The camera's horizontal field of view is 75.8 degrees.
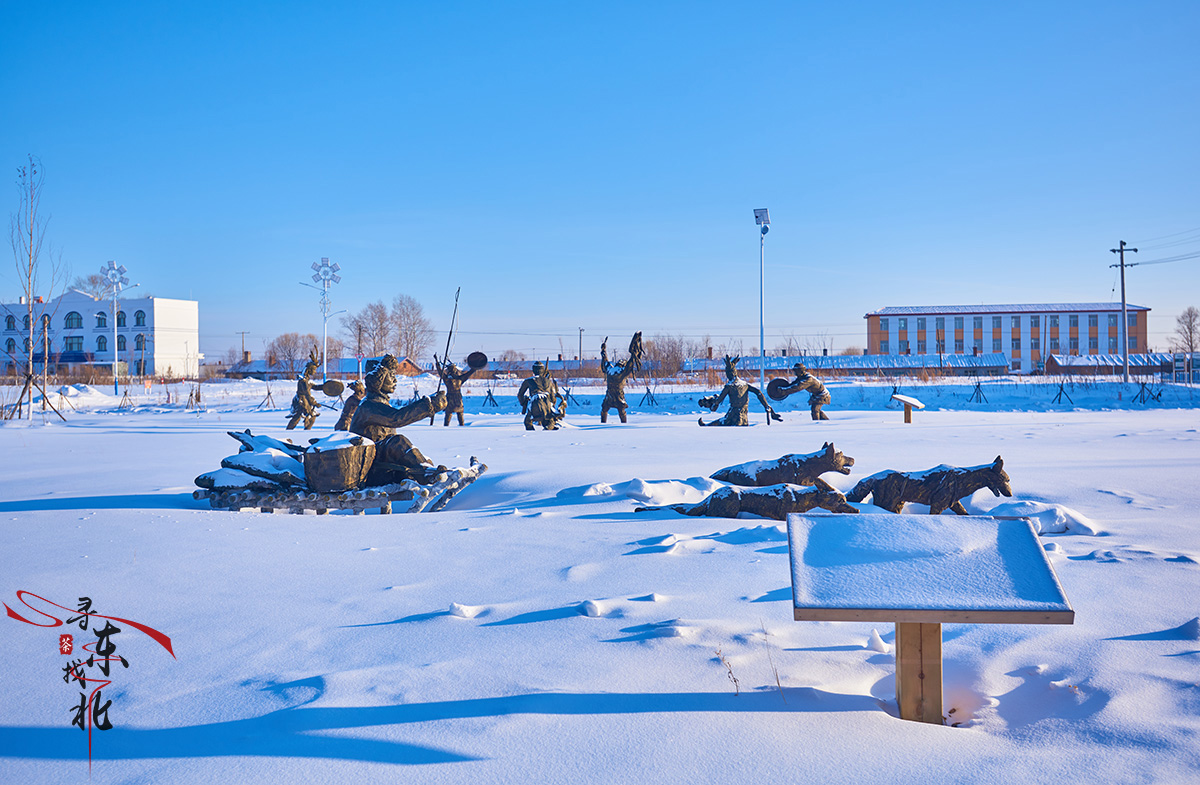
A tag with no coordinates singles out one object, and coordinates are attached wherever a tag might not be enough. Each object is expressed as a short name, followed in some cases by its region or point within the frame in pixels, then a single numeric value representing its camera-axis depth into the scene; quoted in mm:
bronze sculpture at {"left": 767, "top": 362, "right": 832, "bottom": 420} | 17859
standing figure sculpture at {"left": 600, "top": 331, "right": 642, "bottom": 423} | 18297
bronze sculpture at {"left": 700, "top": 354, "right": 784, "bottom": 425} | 16859
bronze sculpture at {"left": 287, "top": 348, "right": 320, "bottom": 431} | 16750
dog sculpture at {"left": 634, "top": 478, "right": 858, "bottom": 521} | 6105
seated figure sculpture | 7438
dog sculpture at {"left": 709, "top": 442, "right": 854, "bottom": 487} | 6941
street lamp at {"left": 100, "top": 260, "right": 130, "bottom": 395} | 36469
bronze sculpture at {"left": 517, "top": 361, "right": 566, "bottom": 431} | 16359
